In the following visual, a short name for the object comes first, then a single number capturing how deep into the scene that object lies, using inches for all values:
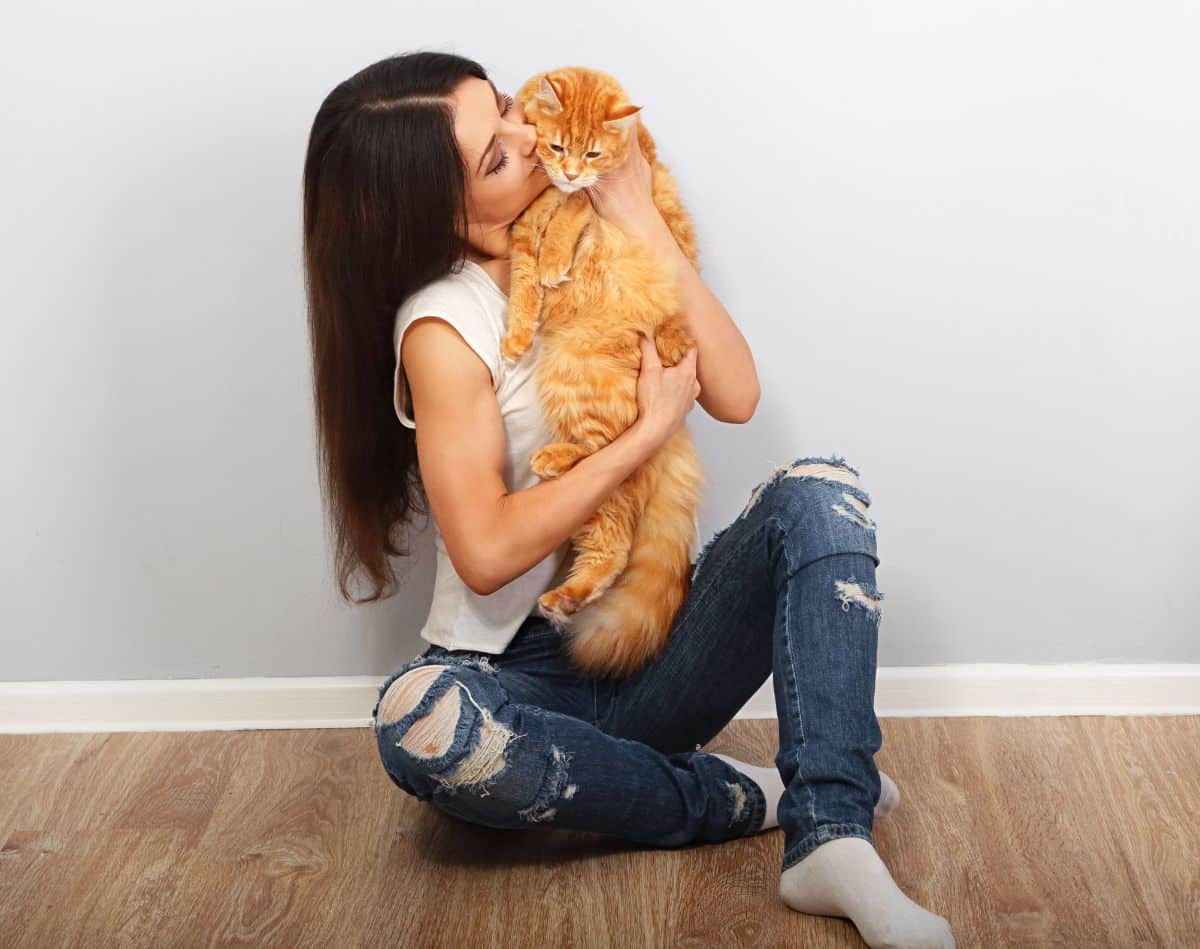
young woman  60.2
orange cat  64.4
